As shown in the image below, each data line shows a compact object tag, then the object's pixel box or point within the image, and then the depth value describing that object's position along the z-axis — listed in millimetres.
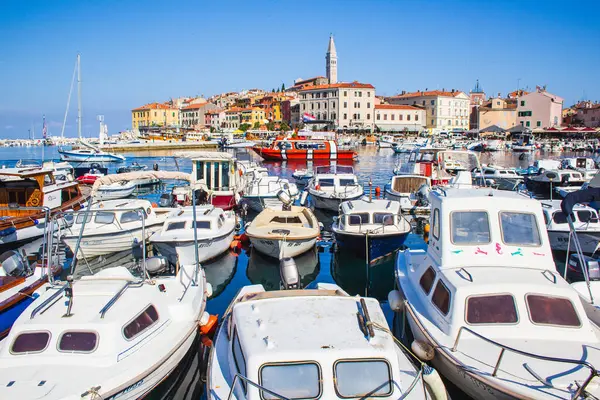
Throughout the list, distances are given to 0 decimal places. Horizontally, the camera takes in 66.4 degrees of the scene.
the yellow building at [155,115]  157500
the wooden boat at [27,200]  18297
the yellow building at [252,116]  134375
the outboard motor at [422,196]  22312
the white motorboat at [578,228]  15789
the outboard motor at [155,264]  11484
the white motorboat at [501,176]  32469
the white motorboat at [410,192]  21719
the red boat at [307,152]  63812
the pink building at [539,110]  106250
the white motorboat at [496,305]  6719
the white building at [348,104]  111750
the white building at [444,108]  119500
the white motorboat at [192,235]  14891
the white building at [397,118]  115812
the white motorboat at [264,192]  24562
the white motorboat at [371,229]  15422
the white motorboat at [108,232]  16141
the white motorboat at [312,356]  5992
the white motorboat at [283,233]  15302
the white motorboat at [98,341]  6859
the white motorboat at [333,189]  24266
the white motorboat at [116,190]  29969
